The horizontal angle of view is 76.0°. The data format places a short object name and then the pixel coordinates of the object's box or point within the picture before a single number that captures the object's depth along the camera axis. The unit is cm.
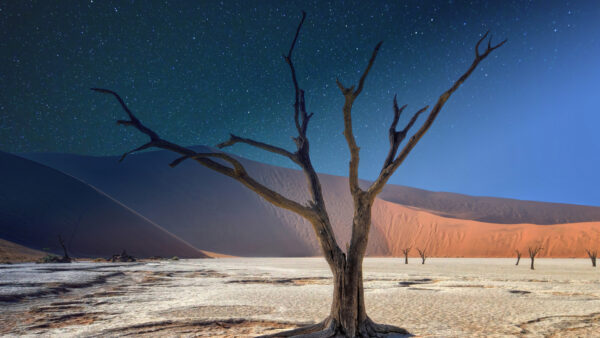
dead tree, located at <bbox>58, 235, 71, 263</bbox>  2261
